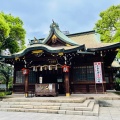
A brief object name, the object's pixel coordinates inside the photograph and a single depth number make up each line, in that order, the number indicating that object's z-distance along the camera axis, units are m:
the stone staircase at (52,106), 8.66
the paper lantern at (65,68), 12.97
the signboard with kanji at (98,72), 13.28
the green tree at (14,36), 22.20
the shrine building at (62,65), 13.24
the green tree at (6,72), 22.90
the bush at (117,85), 21.54
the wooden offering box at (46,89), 13.01
